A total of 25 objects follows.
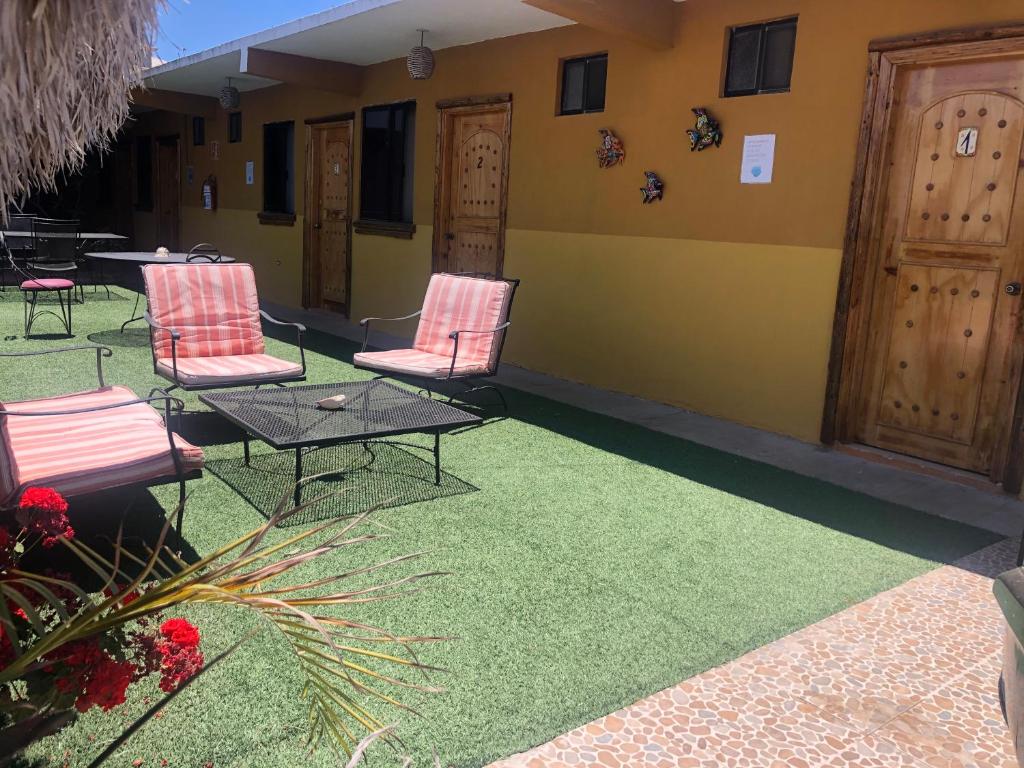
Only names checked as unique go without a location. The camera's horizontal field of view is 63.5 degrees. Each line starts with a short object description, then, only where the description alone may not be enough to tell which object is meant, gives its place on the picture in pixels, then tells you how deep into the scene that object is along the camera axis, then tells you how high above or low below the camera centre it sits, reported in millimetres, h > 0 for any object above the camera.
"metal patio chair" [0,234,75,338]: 7191 -716
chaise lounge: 2580 -822
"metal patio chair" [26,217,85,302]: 9141 -499
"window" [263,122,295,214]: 10328 +595
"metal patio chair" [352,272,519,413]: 5027 -712
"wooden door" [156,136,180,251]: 13359 +270
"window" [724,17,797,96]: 5080 +1137
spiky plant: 1112 -573
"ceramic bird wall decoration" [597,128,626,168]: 6055 +609
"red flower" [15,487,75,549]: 1580 -599
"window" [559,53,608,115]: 6230 +1123
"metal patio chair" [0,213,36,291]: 10031 -455
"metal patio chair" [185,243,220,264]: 6528 -379
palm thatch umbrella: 1206 +203
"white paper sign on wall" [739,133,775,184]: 5145 +509
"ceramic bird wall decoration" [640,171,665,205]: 5805 +332
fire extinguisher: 11922 +282
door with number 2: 7226 +346
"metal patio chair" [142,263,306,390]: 4453 -659
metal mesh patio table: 3414 -875
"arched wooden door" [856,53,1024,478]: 4207 -79
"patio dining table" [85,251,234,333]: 6984 -422
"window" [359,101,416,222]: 8234 +587
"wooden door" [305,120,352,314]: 9242 +33
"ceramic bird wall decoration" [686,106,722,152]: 5417 +697
